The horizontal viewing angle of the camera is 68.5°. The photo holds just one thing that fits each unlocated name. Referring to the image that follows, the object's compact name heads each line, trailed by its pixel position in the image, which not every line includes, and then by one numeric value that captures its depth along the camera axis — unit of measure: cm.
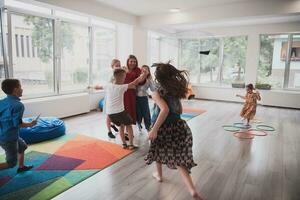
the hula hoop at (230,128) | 458
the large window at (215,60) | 829
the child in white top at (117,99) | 314
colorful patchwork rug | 226
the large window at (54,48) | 450
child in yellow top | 480
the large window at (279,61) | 743
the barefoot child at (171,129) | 204
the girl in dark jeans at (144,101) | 382
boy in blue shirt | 223
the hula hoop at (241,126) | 481
